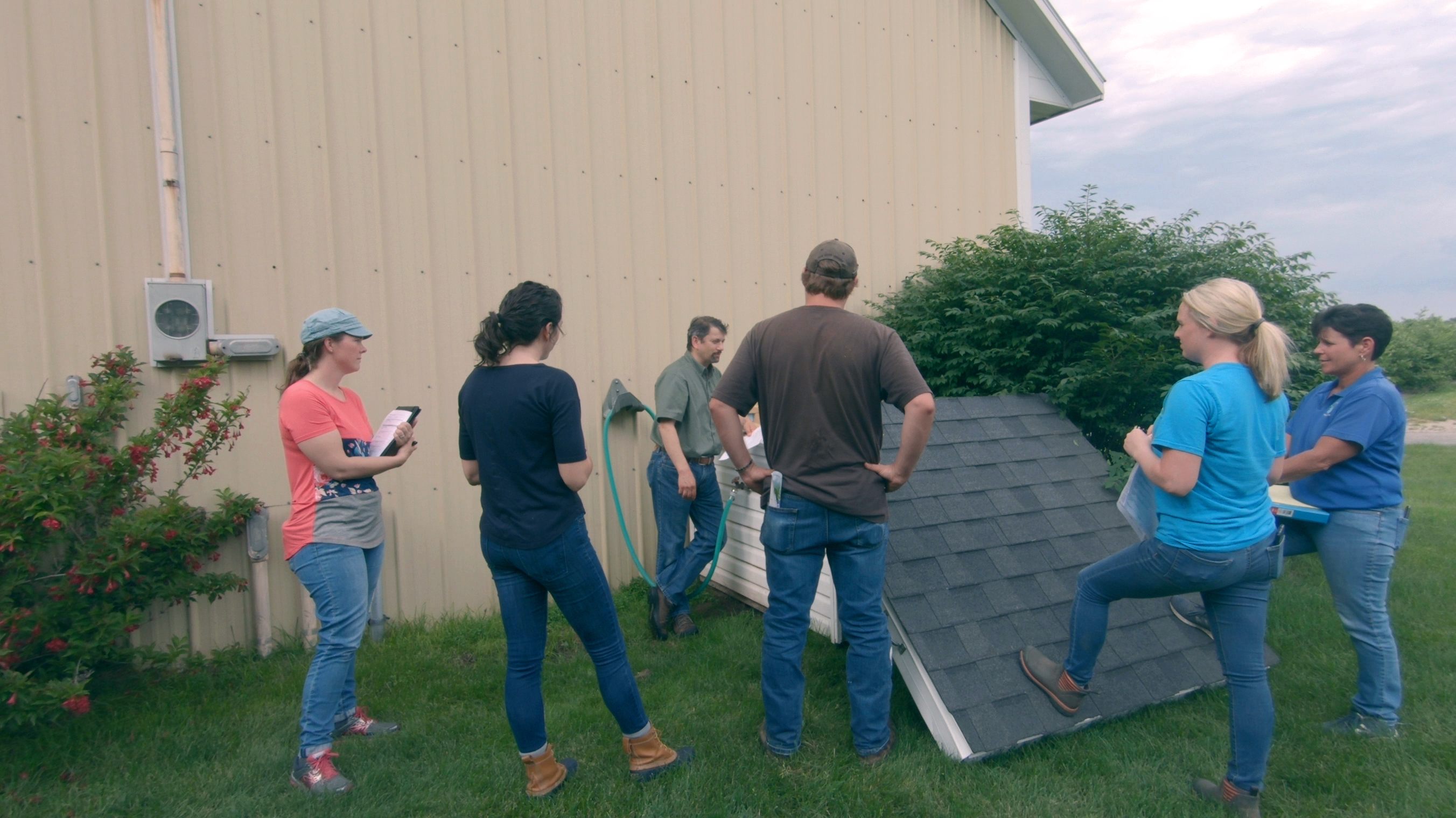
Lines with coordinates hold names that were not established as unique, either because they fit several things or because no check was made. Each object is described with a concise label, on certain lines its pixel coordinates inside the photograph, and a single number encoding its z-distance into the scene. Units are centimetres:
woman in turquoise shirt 265
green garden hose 510
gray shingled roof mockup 321
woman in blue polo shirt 319
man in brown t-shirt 297
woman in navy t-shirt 271
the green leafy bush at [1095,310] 532
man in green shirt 462
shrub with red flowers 304
